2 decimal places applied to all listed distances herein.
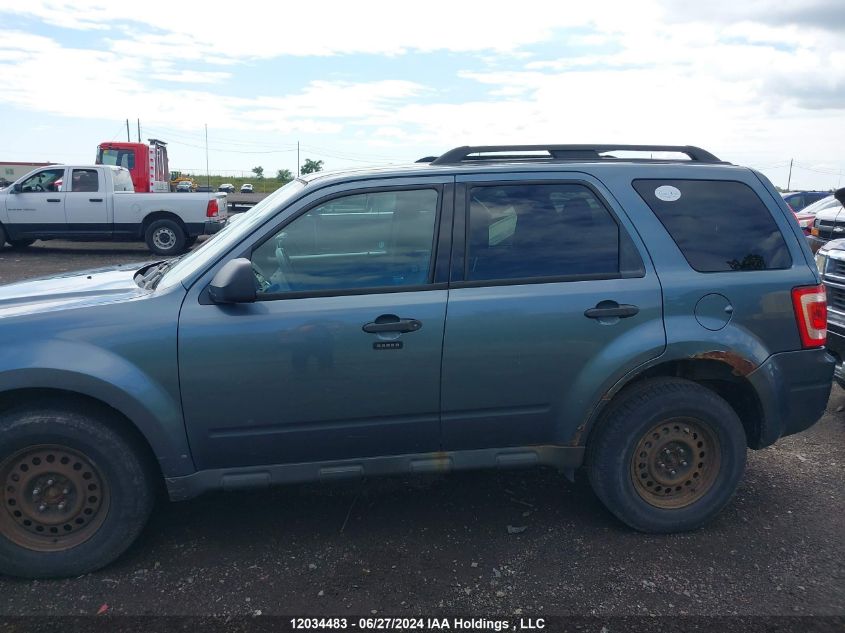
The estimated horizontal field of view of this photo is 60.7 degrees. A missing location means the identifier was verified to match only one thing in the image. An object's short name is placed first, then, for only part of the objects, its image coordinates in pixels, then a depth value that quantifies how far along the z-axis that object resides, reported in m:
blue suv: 3.25
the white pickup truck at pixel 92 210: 15.01
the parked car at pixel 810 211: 10.71
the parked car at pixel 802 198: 17.59
